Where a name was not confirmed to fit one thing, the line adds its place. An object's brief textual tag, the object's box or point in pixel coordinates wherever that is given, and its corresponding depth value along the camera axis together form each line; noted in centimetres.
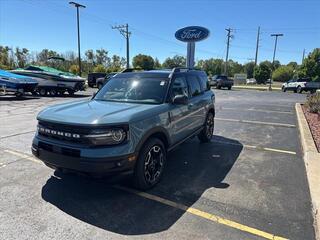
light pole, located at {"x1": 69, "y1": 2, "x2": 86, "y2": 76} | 3481
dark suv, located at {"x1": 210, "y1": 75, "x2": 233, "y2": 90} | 3834
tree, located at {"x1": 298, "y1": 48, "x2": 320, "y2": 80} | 5806
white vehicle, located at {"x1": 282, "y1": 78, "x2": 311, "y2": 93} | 3438
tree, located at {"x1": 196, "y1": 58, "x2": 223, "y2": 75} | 11236
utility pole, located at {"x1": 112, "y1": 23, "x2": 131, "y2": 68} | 4935
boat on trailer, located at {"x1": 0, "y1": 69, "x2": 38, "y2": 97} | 1797
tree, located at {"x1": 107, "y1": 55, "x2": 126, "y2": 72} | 8503
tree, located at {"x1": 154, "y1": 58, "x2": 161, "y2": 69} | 9319
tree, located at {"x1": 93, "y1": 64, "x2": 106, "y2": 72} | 5616
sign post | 2100
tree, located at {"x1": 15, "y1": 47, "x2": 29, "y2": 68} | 6471
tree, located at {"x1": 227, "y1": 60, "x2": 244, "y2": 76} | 12756
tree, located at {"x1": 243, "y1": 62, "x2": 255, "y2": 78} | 12033
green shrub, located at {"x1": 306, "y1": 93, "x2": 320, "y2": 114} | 1284
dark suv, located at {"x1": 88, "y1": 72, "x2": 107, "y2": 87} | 3525
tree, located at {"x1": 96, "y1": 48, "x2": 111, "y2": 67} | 8150
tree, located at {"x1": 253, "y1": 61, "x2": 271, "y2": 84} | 6694
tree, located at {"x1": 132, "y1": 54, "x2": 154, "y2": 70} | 7831
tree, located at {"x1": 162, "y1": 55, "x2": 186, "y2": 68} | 11069
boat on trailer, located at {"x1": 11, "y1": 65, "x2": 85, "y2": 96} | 2072
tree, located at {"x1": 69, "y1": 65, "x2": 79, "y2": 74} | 5534
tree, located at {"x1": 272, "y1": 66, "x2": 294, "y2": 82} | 8644
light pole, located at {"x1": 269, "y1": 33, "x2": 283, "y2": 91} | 5219
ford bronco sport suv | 375
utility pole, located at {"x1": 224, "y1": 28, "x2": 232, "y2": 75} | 6089
